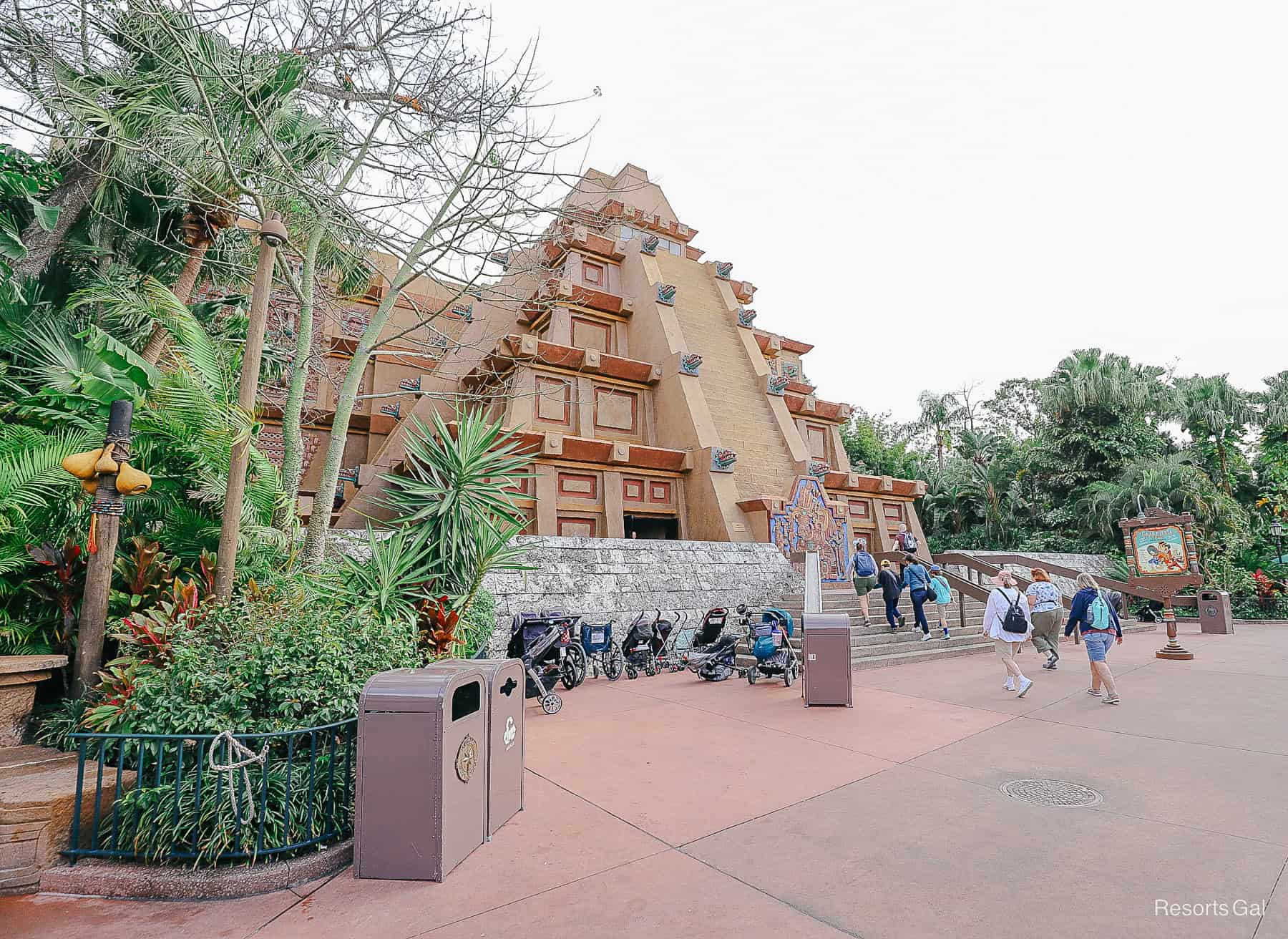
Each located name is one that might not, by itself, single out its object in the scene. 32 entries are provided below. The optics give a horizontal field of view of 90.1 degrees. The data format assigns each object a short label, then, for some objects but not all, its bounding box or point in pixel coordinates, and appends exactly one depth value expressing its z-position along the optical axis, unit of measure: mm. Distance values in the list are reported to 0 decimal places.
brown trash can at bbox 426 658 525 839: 4148
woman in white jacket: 8367
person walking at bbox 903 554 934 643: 12367
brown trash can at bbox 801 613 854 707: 7770
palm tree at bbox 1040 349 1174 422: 28688
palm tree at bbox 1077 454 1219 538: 24078
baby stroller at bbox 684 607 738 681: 9625
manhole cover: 4555
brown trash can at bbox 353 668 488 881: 3514
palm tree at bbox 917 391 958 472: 44812
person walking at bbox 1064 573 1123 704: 7785
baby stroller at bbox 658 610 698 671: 10891
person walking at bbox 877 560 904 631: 12305
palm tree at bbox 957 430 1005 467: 35094
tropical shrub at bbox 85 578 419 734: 4195
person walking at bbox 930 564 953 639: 13078
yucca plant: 7316
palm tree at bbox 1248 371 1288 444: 28750
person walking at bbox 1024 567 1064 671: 10039
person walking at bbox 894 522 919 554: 14163
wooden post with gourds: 4805
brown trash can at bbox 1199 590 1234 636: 17188
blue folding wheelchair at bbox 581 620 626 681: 9938
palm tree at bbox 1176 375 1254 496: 28875
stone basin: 4910
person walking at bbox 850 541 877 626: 13141
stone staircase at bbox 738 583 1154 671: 11266
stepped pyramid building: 17516
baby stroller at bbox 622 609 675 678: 10375
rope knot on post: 3547
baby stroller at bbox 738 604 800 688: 9414
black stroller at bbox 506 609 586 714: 8406
